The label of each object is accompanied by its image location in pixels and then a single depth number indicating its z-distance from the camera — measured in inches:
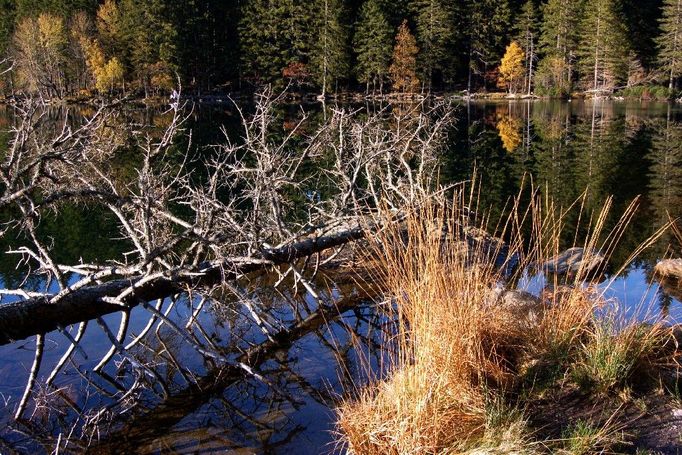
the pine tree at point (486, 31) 2235.5
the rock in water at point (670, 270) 309.6
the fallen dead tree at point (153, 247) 165.9
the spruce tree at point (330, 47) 2012.8
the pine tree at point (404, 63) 2043.6
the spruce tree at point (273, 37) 2052.2
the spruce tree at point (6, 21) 2005.4
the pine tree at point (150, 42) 1882.4
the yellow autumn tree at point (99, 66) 1732.3
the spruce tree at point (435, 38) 2142.0
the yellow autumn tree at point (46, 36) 1487.7
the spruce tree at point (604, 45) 1943.9
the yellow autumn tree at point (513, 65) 2084.2
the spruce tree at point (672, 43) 1857.8
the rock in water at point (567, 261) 316.2
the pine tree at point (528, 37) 2142.0
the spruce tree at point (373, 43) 2050.9
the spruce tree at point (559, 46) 2052.2
